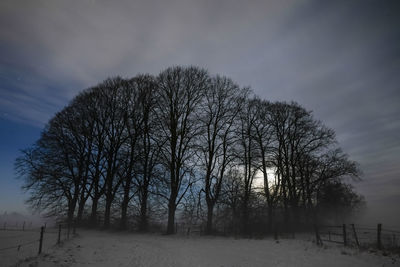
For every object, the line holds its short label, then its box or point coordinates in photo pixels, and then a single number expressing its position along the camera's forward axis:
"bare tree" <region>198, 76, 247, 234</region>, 23.55
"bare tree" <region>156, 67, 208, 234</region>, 22.44
